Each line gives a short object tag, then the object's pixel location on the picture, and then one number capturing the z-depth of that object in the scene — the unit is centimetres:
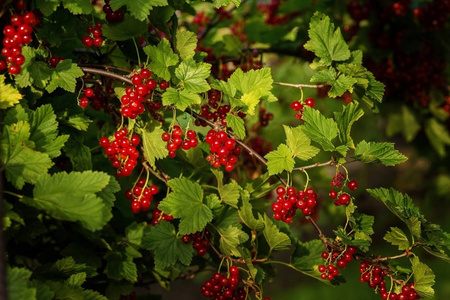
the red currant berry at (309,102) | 96
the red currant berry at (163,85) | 89
